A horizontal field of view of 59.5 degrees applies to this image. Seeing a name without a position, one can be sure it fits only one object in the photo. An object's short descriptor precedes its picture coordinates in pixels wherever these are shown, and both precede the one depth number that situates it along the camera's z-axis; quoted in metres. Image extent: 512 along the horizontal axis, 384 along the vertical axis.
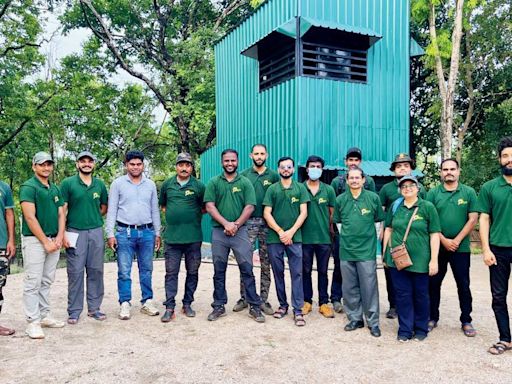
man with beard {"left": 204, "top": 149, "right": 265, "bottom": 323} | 4.96
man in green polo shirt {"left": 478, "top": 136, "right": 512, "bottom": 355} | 3.94
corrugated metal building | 9.45
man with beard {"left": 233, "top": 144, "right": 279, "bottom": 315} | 5.24
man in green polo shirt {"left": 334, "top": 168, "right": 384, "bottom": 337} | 4.57
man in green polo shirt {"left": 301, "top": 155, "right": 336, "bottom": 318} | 5.08
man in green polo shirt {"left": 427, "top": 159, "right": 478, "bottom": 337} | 4.39
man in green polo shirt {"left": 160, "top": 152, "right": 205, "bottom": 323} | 5.03
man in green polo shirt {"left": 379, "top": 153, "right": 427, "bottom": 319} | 4.85
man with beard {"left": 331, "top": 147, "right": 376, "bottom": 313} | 5.23
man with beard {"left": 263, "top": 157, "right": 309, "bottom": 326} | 4.93
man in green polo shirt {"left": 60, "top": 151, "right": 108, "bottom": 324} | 4.91
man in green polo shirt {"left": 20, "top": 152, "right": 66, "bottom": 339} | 4.43
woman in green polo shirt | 4.27
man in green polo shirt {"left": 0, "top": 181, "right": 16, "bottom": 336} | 4.42
